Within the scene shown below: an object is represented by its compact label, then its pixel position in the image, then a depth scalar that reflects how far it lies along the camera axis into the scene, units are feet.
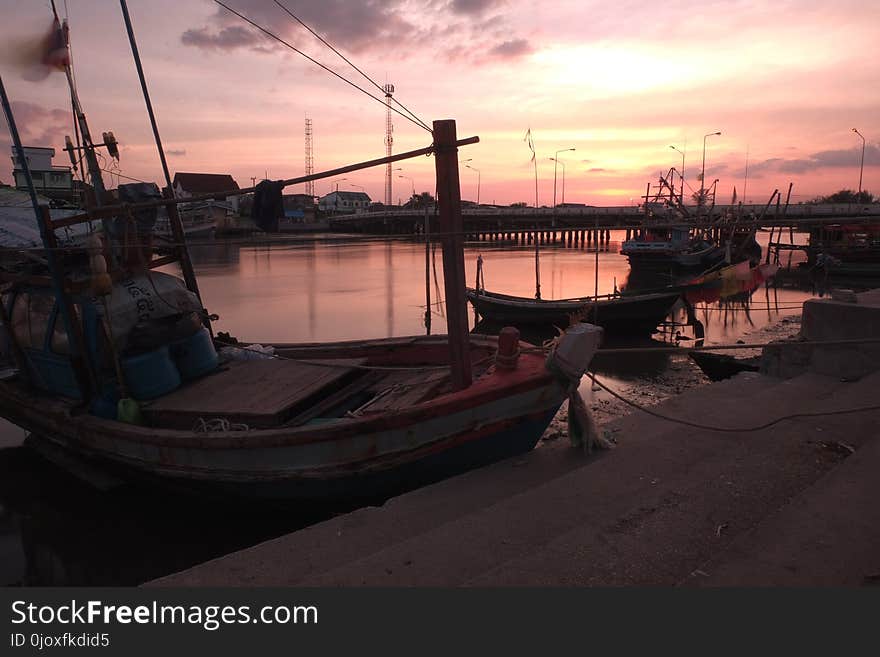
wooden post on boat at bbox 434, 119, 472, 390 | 16.33
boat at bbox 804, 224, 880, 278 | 103.76
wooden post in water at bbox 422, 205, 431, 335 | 58.18
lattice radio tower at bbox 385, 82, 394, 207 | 284.57
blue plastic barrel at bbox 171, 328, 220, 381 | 22.95
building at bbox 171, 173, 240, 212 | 309.42
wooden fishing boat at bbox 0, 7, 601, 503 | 16.98
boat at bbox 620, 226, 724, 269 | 112.16
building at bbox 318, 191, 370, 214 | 406.74
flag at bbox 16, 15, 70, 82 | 24.08
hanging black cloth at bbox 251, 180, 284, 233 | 19.98
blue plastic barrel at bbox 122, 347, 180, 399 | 20.97
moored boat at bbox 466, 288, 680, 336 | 57.82
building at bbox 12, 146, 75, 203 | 155.12
